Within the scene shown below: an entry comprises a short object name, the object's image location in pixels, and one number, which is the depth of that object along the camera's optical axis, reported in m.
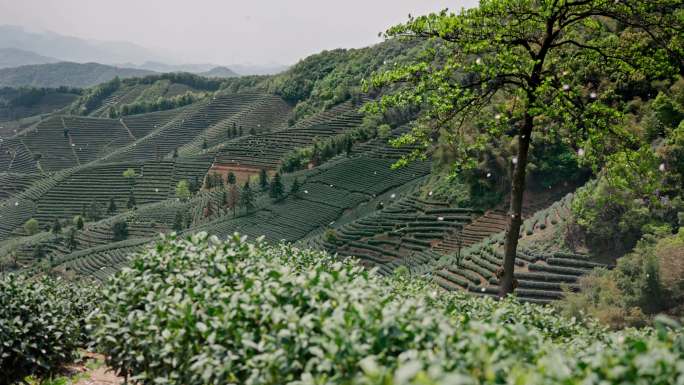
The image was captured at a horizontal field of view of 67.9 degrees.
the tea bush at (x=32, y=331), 7.25
